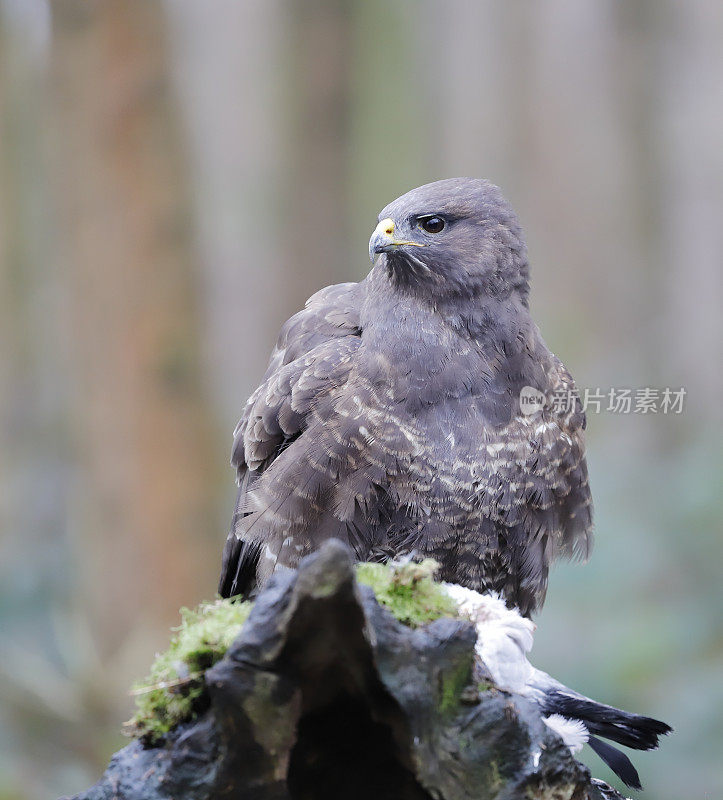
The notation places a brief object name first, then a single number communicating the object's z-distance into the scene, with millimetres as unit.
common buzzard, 7008
